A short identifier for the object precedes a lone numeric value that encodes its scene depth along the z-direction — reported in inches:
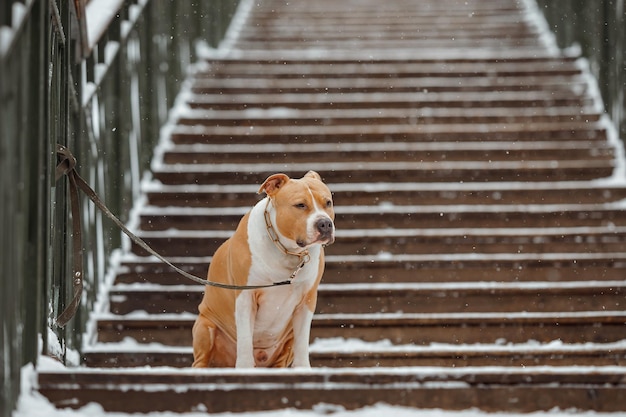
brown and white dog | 246.1
